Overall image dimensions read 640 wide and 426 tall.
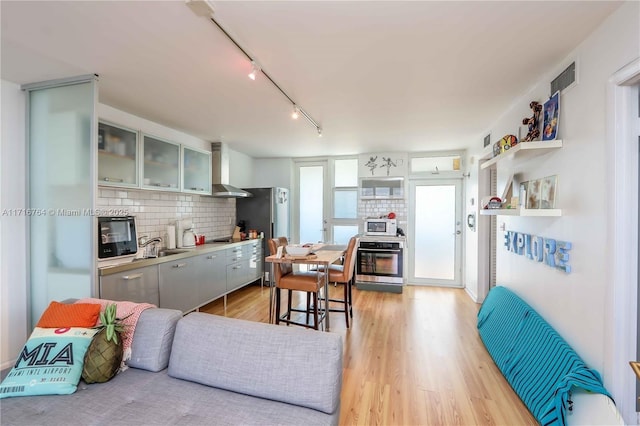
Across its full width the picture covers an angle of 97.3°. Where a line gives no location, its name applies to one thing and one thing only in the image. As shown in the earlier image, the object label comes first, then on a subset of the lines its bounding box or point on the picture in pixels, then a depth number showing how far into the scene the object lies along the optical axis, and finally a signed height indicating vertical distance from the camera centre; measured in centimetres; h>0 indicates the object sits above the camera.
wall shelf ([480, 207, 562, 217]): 201 +1
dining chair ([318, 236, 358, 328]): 322 -68
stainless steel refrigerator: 519 +0
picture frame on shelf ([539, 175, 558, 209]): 212 +16
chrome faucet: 325 -40
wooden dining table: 286 -49
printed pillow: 139 -80
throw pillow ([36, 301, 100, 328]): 165 -62
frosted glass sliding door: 232 +18
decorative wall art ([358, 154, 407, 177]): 530 +91
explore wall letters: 197 -30
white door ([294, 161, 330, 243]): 584 +22
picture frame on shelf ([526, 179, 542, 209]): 233 +16
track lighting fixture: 146 +108
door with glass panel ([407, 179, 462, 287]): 518 -37
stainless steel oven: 486 -86
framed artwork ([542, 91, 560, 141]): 211 +74
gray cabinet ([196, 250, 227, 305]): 361 -86
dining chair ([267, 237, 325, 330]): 294 -74
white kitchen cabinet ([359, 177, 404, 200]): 532 +47
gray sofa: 127 -90
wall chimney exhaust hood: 450 +71
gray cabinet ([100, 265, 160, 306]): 243 -69
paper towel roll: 371 -33
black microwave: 274 -25
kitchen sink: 346 -50
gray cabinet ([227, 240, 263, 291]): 429 -87
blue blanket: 167 -107
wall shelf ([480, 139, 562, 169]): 204 +50
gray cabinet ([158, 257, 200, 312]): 305 -83
